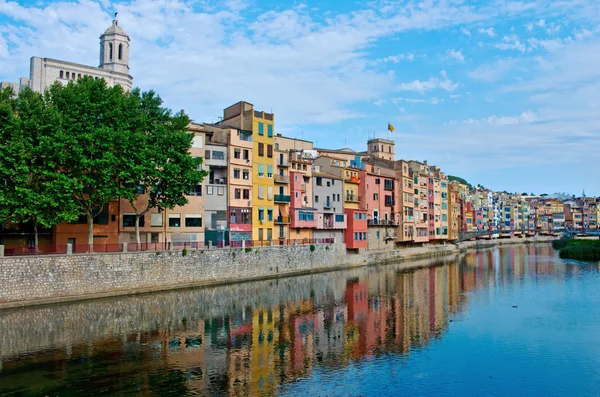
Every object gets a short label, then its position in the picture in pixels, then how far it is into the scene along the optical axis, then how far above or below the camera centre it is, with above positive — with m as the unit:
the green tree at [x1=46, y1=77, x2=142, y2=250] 36.59 +6.37
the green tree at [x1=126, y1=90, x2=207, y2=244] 40.19 +5.47
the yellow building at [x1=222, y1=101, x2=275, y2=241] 56.56 +6.88
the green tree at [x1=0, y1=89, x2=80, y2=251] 34.38 +4.15
